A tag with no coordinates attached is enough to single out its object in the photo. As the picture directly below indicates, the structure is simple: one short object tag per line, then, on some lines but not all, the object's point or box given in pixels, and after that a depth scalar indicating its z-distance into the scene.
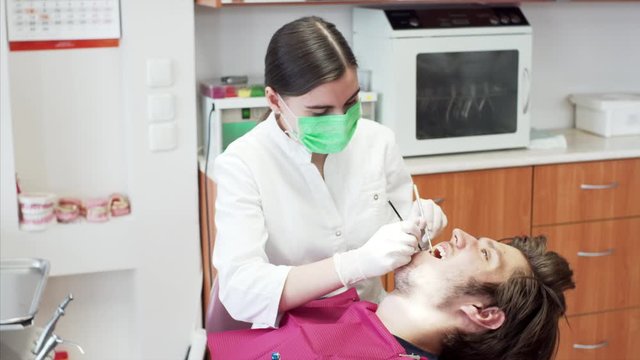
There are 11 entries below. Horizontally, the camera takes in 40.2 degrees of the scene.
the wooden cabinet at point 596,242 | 3.20
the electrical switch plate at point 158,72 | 2.96
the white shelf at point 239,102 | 2.99
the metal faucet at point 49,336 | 1.76
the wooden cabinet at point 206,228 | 3.00
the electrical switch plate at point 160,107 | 2.98
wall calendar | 2.91
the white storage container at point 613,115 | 3.48
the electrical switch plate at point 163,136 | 3.00
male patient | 1.81
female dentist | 1.84
